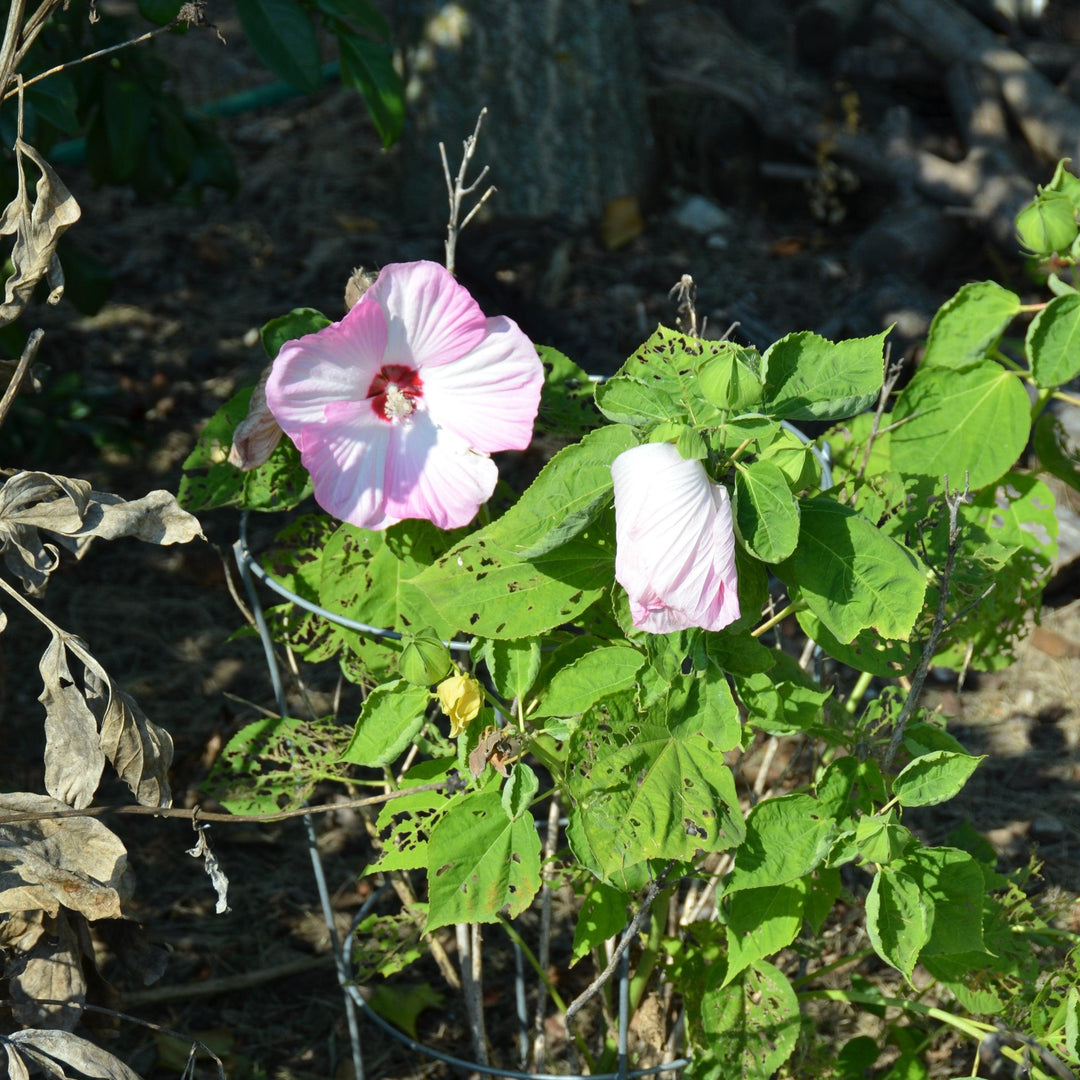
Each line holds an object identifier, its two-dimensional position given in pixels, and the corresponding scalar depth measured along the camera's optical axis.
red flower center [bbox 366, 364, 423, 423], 2.48
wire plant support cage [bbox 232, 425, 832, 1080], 2.54
